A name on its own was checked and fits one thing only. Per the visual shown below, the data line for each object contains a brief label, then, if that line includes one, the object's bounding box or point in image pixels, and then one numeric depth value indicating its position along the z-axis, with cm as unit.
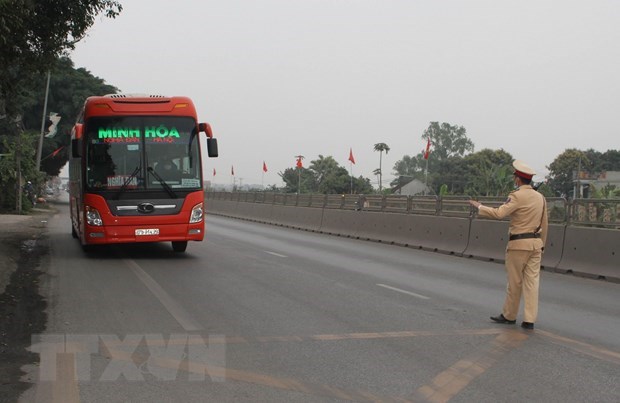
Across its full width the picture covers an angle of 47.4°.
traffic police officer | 796
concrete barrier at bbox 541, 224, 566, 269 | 1459
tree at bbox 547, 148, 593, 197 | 9862
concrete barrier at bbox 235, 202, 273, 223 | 3494
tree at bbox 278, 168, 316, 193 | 11844
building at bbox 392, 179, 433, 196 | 11696
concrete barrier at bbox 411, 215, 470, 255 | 1800
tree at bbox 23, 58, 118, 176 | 5412
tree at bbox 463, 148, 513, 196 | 7919
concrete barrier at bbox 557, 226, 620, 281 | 1323
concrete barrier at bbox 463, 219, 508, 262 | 1631
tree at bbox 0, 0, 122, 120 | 1322
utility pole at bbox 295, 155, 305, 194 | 5809
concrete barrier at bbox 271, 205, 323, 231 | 2855
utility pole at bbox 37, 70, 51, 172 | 4325
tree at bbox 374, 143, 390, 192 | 10812
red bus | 1412
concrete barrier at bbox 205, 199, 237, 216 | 4263
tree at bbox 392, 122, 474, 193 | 16475
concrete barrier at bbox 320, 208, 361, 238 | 2489
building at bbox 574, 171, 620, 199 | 8592
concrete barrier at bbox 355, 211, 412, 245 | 2120
